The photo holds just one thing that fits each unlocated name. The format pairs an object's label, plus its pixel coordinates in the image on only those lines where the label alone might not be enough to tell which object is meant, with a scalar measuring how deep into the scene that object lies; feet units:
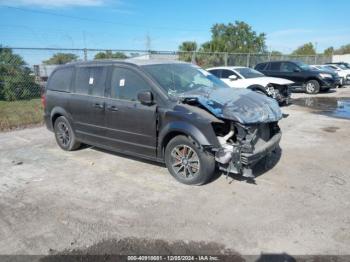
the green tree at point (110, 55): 49.55
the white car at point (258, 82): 38.84
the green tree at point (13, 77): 41.37
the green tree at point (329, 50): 223.71
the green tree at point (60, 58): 44.14
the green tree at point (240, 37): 182.60
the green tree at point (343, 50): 232.63
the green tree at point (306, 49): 207.96
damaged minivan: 15.05
